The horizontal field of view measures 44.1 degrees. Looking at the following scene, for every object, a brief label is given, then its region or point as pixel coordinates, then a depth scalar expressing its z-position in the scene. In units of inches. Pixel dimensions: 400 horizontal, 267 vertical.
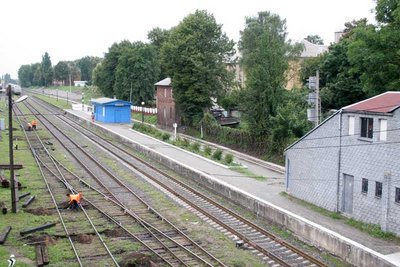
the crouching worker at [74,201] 829.2
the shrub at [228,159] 1300.4
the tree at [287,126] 1333.7
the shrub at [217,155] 1378.0
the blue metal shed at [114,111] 2475.4
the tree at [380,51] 1242.0
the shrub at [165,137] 1800.0
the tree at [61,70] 6939.5
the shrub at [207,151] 1456.7
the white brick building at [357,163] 676.7
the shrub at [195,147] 1536.2
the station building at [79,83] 6769.2
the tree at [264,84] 1456.7
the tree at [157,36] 3784.5
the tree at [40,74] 7642.7
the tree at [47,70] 7155.5
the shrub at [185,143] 1617.9
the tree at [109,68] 3388.3
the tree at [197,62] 2063.2
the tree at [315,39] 4719.5
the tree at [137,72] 2965.1
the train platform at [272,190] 625.0
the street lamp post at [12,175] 781.9
